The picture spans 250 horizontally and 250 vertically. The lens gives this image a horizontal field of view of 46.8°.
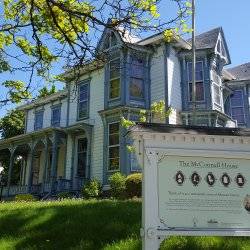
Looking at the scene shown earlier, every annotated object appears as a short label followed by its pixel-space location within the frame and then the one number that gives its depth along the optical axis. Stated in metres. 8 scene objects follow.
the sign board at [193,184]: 4.02
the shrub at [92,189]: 15.70
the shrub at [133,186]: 12.37
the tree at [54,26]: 6.07
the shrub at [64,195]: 16.39
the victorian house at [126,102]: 16.67
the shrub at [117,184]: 14.46
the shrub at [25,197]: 16.79
